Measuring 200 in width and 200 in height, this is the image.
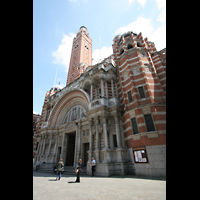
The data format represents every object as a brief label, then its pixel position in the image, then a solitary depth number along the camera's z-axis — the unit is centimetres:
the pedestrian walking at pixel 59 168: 870
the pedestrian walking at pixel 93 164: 1030
